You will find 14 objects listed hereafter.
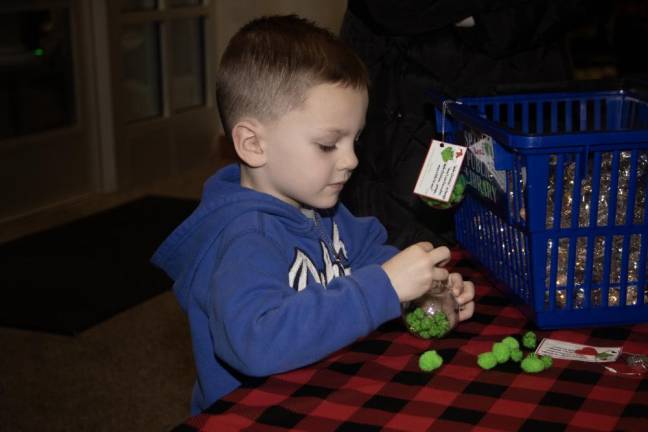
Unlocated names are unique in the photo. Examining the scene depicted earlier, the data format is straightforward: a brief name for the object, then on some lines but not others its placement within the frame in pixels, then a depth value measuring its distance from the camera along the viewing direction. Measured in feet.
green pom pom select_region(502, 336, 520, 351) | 3.61
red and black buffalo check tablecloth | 3.14
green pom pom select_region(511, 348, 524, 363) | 3.58
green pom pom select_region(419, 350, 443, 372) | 3.53
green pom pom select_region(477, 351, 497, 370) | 3.54
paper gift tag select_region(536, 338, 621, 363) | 3.63
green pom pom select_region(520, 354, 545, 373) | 3.49
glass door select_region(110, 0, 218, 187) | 15.21
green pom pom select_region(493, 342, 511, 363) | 3.57
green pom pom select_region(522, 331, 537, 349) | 3.74
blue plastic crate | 3.68
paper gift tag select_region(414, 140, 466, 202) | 4.17
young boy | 3.46
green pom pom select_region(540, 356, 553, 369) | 3.53
